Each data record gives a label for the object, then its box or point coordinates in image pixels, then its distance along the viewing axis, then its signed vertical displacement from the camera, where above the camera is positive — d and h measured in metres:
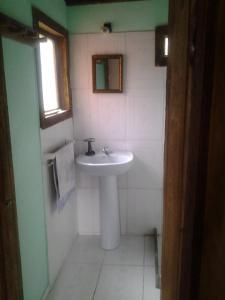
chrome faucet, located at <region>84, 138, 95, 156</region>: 2.59 -0.57
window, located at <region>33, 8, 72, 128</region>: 2.21 +0.14
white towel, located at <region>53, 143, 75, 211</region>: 2.12 -0.68
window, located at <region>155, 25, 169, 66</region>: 2.38 +0.36
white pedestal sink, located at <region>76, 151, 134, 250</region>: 2.52 -0.99
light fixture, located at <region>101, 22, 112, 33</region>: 2.43 +0.52
